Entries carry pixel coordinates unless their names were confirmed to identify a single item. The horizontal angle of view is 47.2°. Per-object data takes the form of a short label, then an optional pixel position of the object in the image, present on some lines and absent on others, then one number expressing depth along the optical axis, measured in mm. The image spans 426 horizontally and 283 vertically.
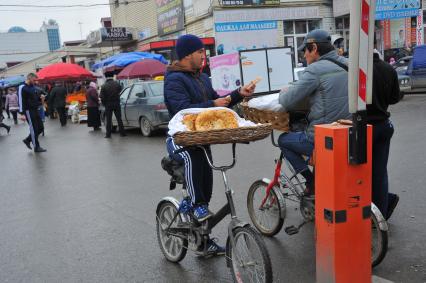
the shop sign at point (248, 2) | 23453
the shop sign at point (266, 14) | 23594
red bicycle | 4531
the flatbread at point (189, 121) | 3656
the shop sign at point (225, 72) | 15672
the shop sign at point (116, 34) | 31645
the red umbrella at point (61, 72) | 25047
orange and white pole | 3043
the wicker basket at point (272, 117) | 4473
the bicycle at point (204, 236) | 3381
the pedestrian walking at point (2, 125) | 18547
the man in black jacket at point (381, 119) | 4395
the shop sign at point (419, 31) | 24241
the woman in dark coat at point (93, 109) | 17469
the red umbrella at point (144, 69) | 19531
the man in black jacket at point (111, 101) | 14586
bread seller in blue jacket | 3965
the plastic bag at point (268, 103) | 4398
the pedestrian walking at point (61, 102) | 21562
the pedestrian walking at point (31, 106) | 12211
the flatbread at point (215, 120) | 3637
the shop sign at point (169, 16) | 26956
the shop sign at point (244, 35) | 23641
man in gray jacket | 4152
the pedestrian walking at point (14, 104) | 24922
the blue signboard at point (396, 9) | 22141
